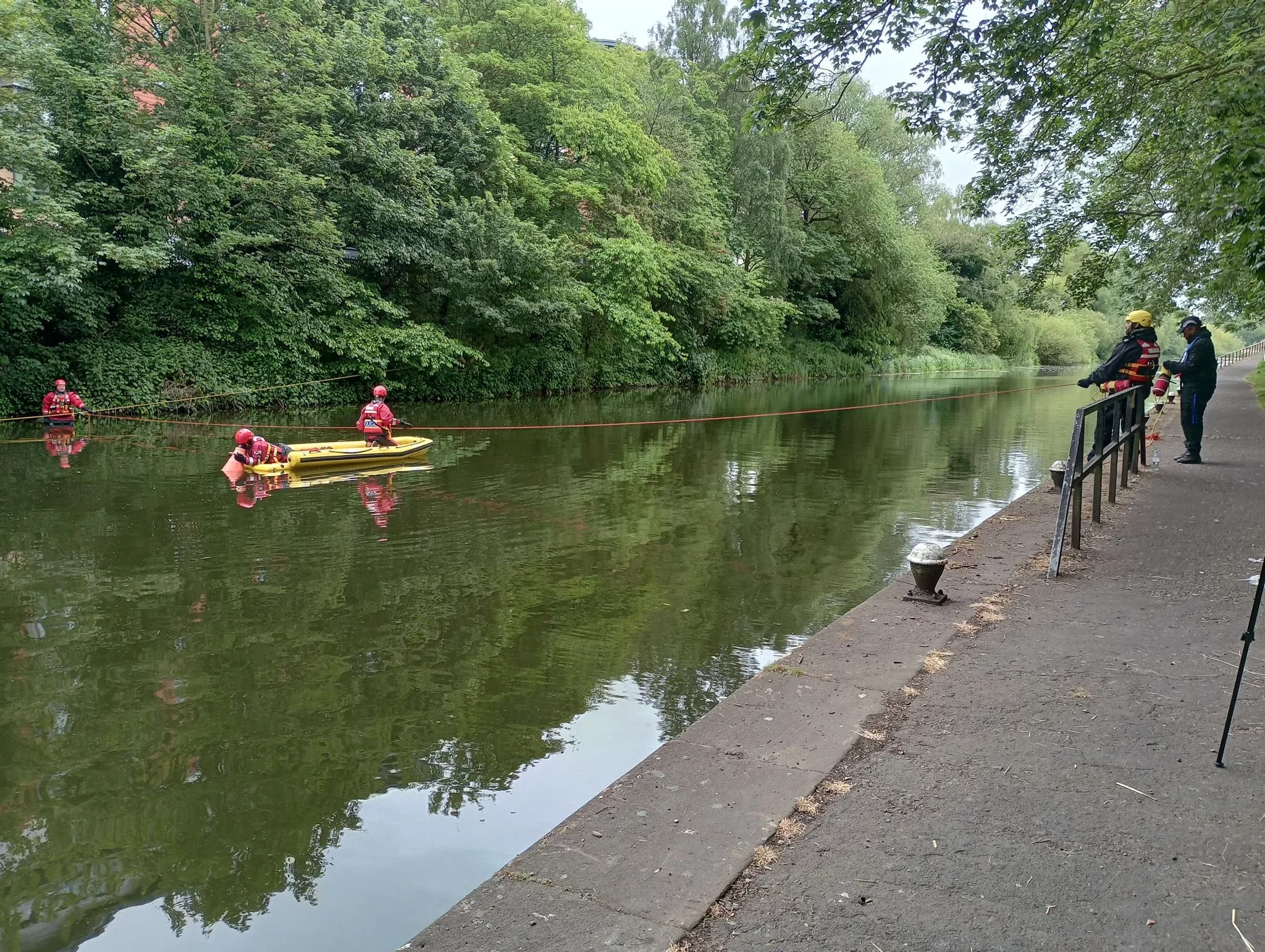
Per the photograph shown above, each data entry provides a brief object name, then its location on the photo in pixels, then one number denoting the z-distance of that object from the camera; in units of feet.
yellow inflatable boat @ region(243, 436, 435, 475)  43.47
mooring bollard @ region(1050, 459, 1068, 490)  33.83
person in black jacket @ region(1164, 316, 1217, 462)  39.11
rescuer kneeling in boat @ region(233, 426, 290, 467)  42.24
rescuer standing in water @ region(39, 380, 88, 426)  58.90
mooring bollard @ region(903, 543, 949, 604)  20.68
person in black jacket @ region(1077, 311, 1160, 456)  33.58
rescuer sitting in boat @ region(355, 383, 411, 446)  47.42
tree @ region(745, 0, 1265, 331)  21.90
